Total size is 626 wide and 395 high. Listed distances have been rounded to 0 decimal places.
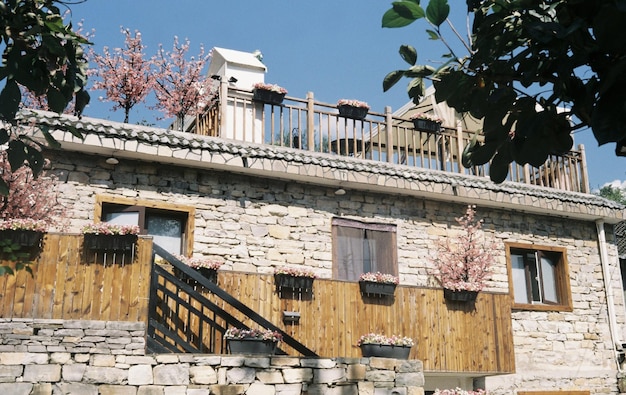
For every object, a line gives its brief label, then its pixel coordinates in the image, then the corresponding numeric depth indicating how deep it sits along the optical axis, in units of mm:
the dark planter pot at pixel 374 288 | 11188
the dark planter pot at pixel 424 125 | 13945
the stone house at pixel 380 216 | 11367
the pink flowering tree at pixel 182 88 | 14883
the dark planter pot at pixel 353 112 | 13430
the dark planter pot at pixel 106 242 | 8531
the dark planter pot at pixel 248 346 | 9109
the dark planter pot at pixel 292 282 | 10836
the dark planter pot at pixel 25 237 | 8383
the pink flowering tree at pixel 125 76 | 14656
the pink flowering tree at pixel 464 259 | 12930
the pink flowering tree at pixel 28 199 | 9734
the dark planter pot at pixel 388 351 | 10250
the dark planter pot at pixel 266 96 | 12852
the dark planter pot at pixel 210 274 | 10492
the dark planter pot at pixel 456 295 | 11805
